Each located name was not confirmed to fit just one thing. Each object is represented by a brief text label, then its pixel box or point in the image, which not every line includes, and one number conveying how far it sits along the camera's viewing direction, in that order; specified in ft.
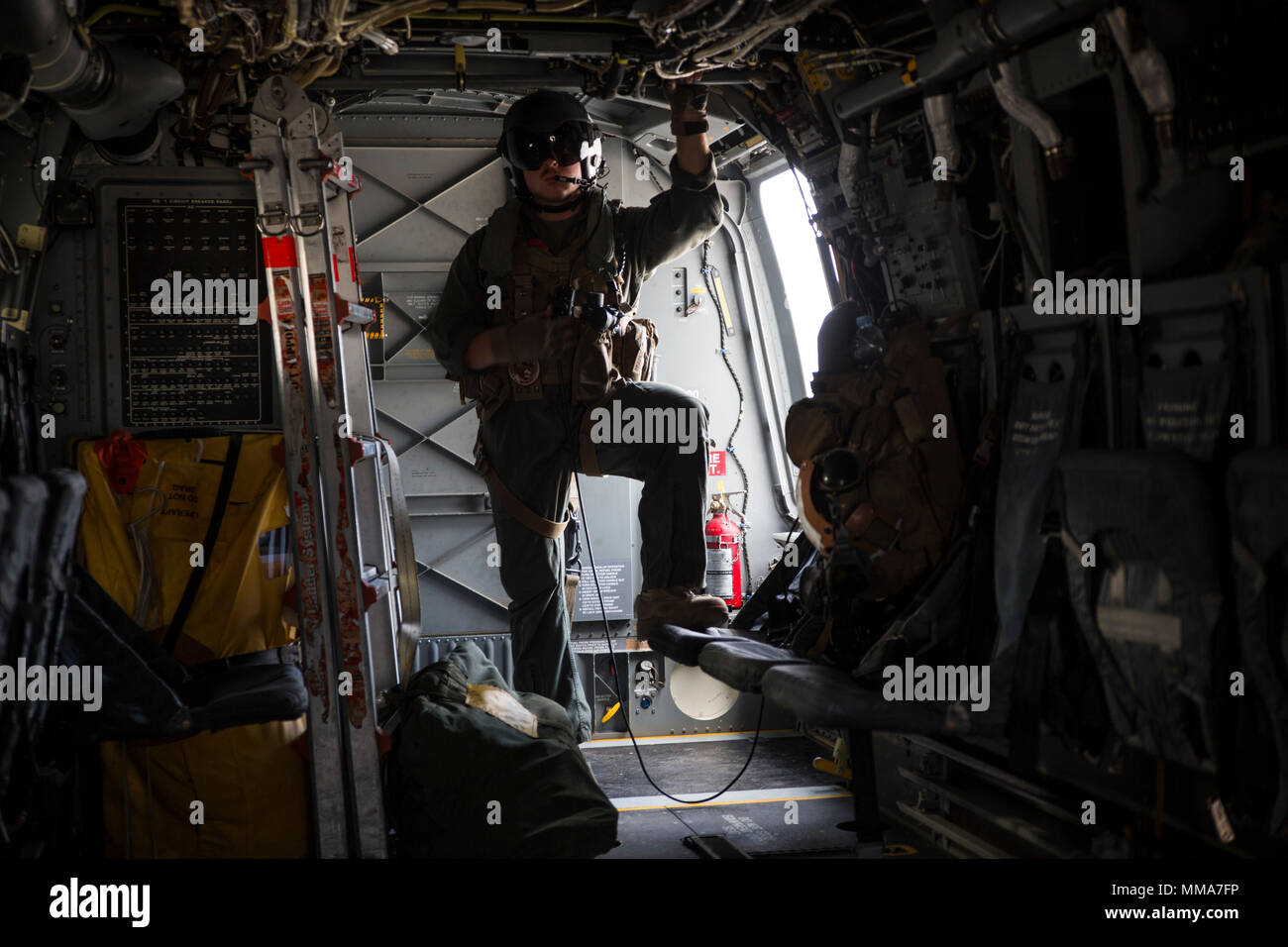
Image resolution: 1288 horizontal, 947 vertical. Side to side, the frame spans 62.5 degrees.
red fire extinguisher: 20.10
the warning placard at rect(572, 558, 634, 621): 20.36
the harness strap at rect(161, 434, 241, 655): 12.55
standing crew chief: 13.69
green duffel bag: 11.85
